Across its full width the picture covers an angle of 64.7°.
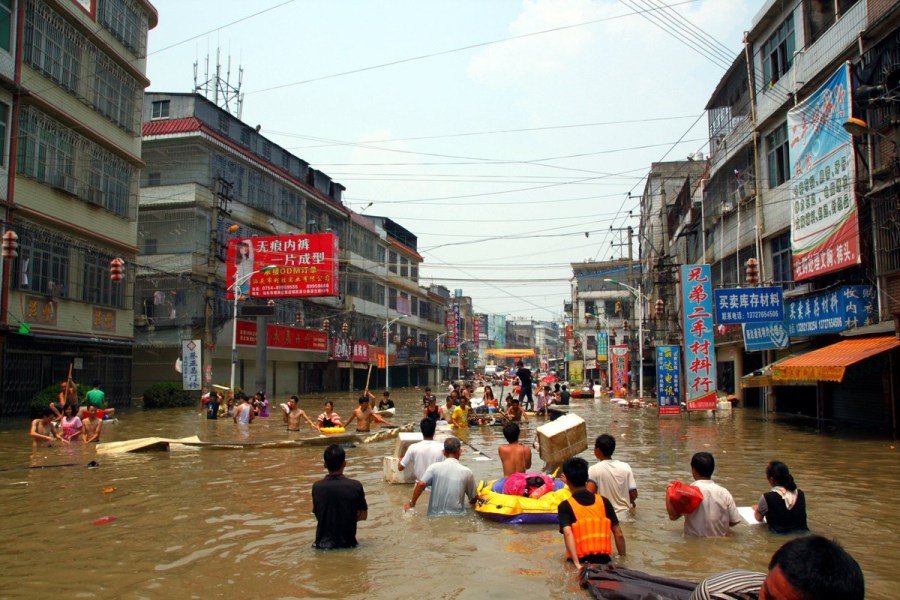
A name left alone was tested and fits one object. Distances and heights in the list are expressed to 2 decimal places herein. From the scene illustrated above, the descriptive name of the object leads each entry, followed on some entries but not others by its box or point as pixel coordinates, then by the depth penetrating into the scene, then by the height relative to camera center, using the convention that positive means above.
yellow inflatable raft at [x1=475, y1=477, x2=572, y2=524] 9.11 -1.81
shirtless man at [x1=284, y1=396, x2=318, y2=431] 21.11 -1.44
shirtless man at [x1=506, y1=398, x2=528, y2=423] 24.66 -1.59
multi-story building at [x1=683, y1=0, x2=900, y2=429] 17.86 +5.26
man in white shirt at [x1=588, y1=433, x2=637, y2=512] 8.67 -1.40
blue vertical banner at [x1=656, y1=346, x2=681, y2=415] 28.41 -0.69
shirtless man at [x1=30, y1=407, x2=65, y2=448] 17.45 -1.60
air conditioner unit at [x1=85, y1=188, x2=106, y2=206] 28.28 +6.88
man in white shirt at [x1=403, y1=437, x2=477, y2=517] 9.26 -1.53
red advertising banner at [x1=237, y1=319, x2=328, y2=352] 42.05 +1.89
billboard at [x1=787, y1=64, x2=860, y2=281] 18.58 +5.16
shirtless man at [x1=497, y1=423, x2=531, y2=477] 10.55 -1.33
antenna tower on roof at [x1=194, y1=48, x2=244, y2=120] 45.81 +17.96
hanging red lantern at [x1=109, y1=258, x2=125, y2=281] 24.00 +3.27
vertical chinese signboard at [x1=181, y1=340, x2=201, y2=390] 33.12 +0.22
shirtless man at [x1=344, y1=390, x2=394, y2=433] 20.67 -1.47
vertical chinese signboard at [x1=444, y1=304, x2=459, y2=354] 93.44 +4.70
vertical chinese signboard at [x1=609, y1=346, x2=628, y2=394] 47.97 -0.08
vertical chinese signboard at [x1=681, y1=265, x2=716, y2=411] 24.92 +0.97
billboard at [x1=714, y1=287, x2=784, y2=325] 22.78 +1.94
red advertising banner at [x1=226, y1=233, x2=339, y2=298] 36.75 +5.30
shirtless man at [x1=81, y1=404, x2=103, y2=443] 18.44 -1.60
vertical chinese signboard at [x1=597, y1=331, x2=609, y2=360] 68.04 +1.94
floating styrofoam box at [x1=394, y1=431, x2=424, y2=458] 12.59 -1.32
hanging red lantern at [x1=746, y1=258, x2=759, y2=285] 23.95 +3.20
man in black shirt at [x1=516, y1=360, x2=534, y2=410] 27.61 -0.56
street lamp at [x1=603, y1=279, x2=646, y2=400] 40.53 +1.77
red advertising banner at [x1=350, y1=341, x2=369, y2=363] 57.64 +1.22
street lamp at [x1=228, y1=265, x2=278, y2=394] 34.03 +4.05
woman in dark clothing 7.98 -1.57
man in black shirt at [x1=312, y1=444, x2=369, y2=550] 7.46 -1.46
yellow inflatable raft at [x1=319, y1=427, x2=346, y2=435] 19.47 -1.74
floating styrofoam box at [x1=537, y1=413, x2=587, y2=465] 10.91 -1.14
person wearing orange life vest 6.47 -1.46
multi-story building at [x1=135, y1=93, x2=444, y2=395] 38.41 +7.43
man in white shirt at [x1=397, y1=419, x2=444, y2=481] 10.41 -1.24
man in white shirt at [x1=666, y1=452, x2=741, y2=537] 7.92 -1.60
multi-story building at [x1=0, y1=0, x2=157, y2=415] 24.06 +6.96
